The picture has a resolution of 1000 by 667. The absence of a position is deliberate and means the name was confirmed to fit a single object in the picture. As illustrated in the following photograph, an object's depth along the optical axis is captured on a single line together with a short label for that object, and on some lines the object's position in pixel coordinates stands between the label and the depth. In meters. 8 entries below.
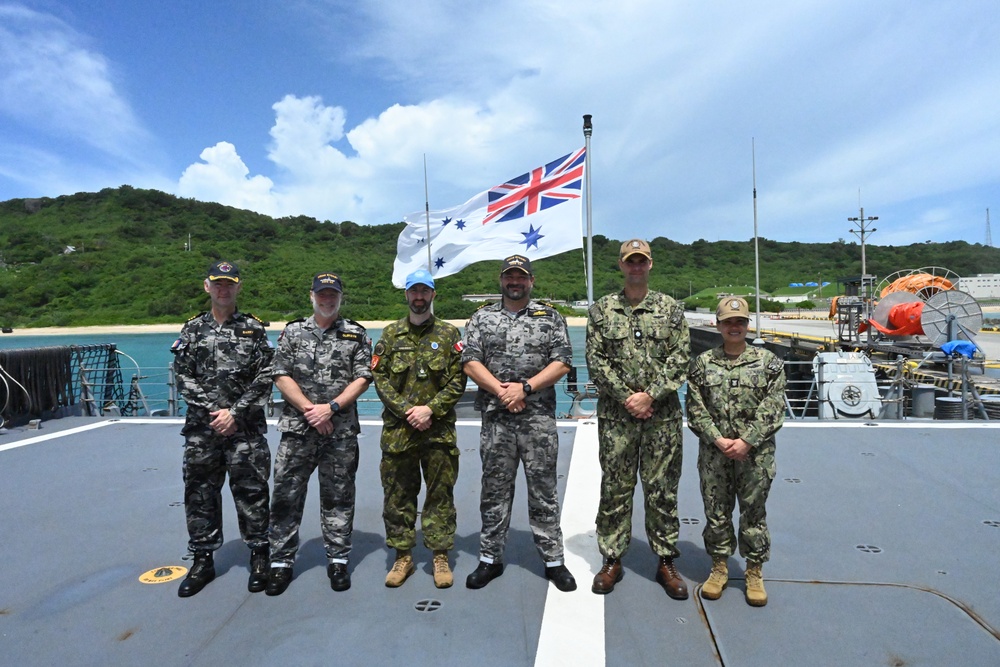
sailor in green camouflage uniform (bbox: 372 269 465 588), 2.76
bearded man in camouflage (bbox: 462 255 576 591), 2.73
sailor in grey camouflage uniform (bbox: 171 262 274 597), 2.70
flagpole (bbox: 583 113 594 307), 7.79
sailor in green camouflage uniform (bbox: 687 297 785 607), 2.50
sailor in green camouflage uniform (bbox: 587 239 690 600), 2.64
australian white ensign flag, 8.58
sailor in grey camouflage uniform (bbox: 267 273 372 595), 2.71
